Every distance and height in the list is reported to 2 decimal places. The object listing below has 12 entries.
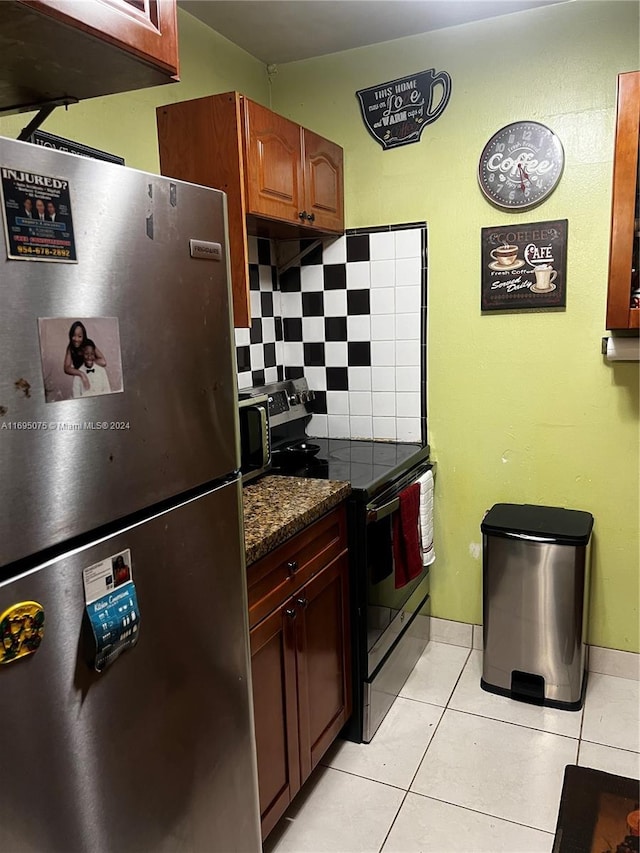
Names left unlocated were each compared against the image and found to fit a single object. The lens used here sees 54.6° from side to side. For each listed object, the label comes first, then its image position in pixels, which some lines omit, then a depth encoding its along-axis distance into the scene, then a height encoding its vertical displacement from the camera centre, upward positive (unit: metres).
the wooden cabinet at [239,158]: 1.96 +0.56
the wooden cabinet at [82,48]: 0.96 +0.48
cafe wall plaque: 2.37 +0.21
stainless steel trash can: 2.29 -1.07
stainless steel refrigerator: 0.80 -0.27
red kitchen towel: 2.31 -0.80
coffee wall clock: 2.32 +0.58
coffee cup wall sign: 2.47 +0.88
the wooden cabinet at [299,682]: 1.64 -1.03
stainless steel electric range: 2.09 -0.73
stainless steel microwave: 1.87 -0.32
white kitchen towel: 2.49 -0.79
